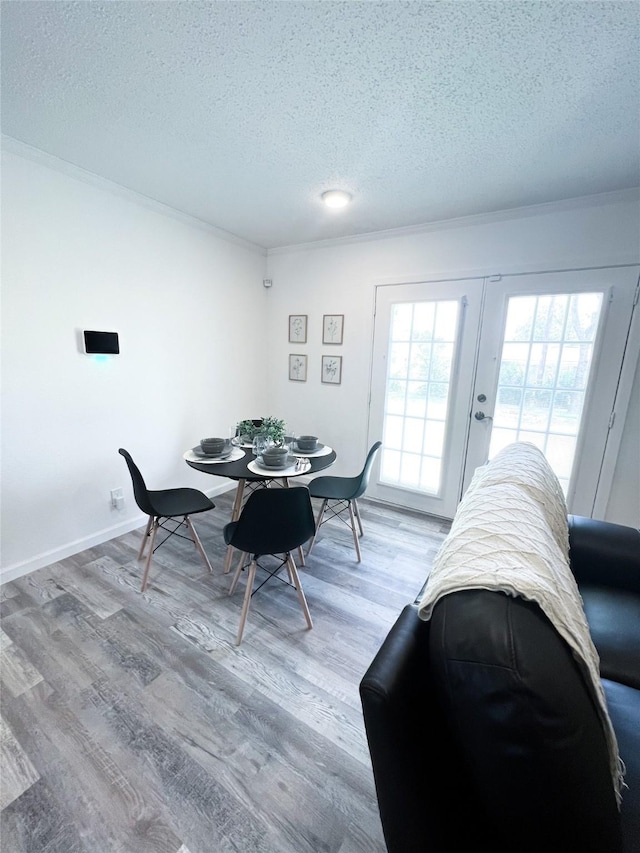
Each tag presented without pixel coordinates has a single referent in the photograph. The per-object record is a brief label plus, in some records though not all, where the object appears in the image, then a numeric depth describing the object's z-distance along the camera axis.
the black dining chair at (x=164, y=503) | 2.01
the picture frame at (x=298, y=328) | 3.64
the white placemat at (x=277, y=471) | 2.00
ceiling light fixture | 2.38
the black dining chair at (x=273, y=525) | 1.62
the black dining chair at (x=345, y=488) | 2.41
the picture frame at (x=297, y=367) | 3.72
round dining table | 1.99
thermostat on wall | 2.34
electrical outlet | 2.67
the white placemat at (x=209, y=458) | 2.18
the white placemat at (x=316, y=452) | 2.41
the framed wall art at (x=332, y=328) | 3.42
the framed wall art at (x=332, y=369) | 3.49
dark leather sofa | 0.58
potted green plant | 2.40
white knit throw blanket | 0.68
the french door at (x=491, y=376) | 2.39
